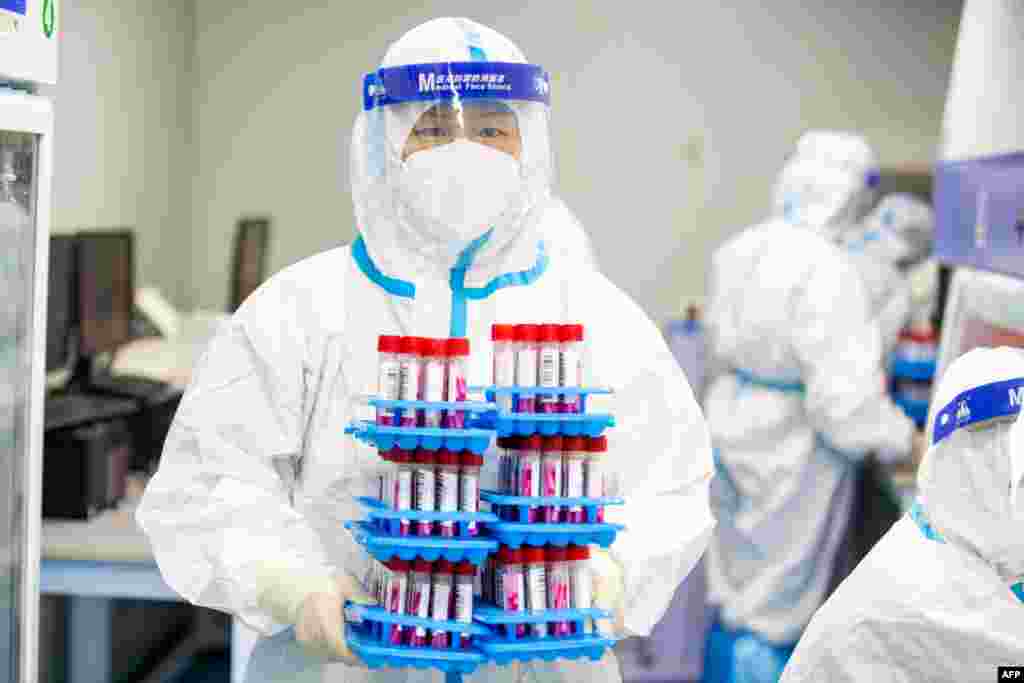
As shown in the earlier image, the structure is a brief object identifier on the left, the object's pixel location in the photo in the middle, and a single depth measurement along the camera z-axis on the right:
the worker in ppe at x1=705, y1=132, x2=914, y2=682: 3.36
